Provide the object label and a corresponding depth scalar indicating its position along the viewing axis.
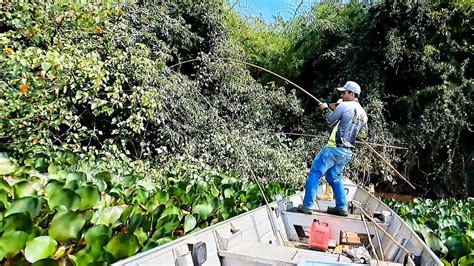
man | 3.89
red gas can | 3.29
